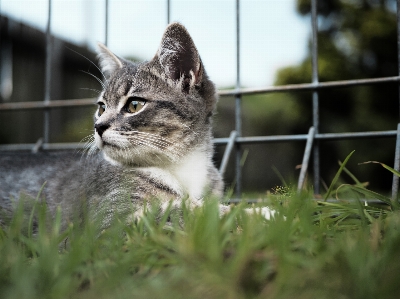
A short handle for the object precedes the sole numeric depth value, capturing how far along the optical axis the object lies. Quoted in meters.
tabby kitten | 0.54
